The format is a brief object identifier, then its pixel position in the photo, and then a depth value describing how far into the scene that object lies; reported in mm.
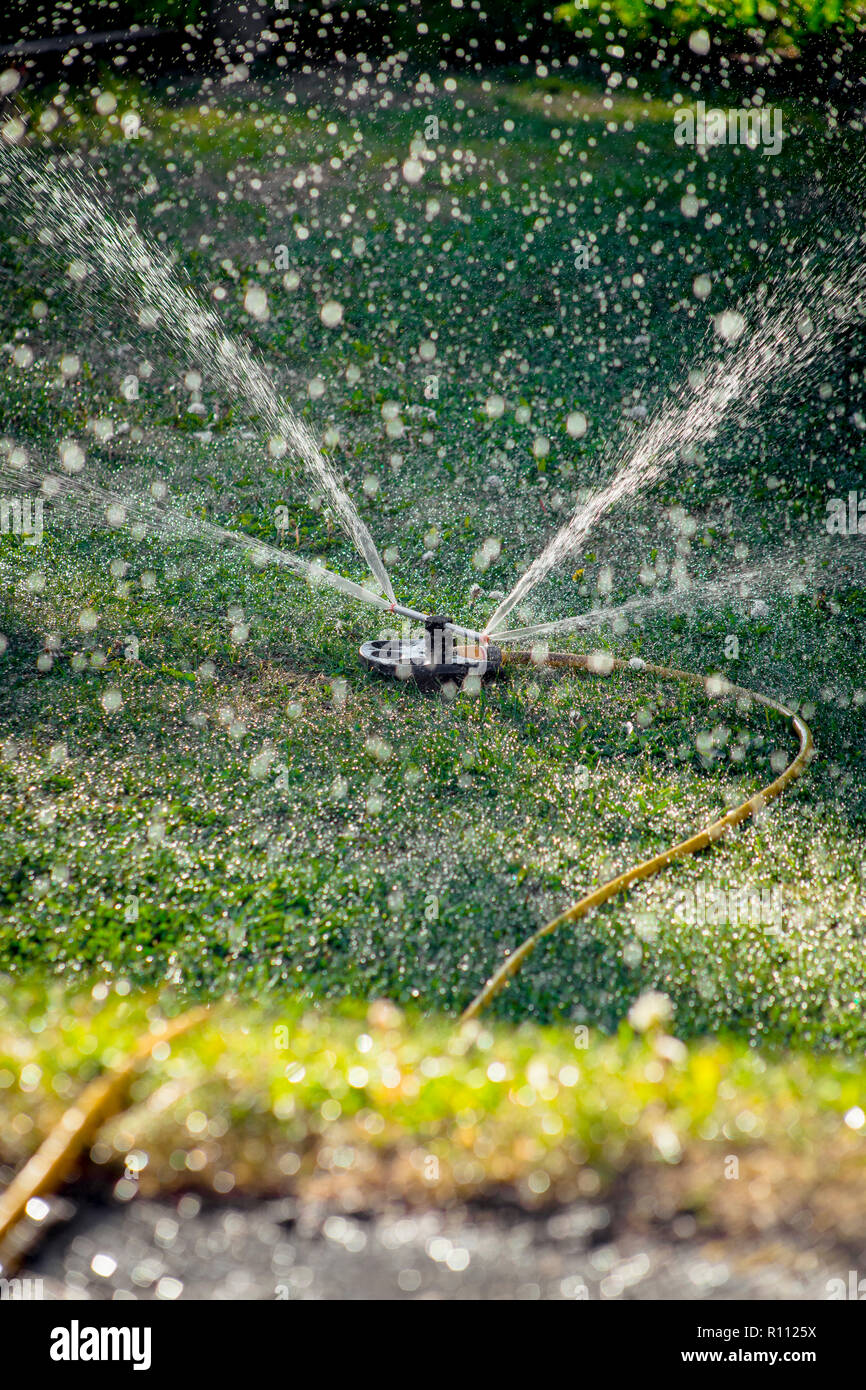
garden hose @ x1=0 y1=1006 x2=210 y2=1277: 3840
